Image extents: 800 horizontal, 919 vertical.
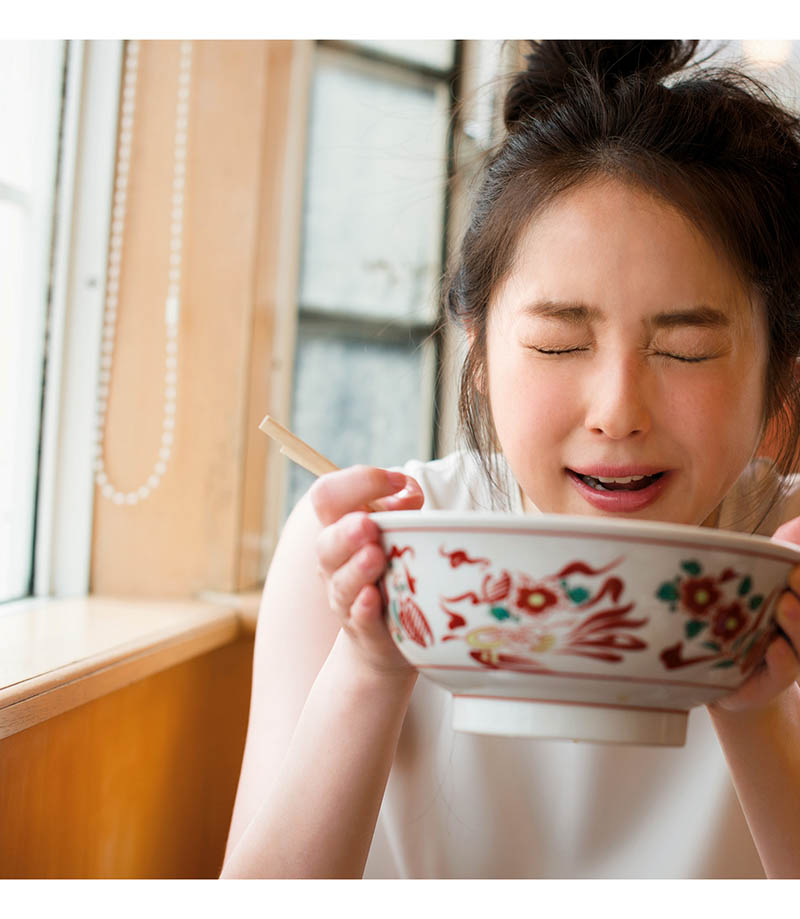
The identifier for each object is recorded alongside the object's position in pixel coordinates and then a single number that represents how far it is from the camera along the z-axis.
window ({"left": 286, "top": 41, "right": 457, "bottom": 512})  1.85
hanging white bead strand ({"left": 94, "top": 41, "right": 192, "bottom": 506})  1.46
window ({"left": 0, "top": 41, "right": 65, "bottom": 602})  1.33
